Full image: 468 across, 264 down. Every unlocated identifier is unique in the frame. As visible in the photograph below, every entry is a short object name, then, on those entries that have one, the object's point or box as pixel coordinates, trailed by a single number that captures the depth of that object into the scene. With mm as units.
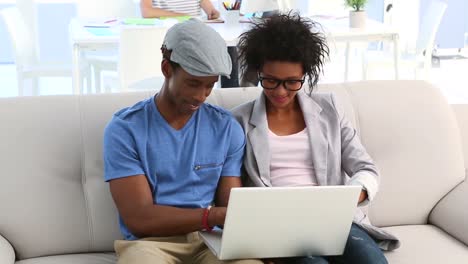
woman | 2066
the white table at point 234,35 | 3930
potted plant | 4180
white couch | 2150
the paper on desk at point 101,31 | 4043
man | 1921
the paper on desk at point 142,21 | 4154
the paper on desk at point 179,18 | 4392
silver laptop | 1728
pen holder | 4285
